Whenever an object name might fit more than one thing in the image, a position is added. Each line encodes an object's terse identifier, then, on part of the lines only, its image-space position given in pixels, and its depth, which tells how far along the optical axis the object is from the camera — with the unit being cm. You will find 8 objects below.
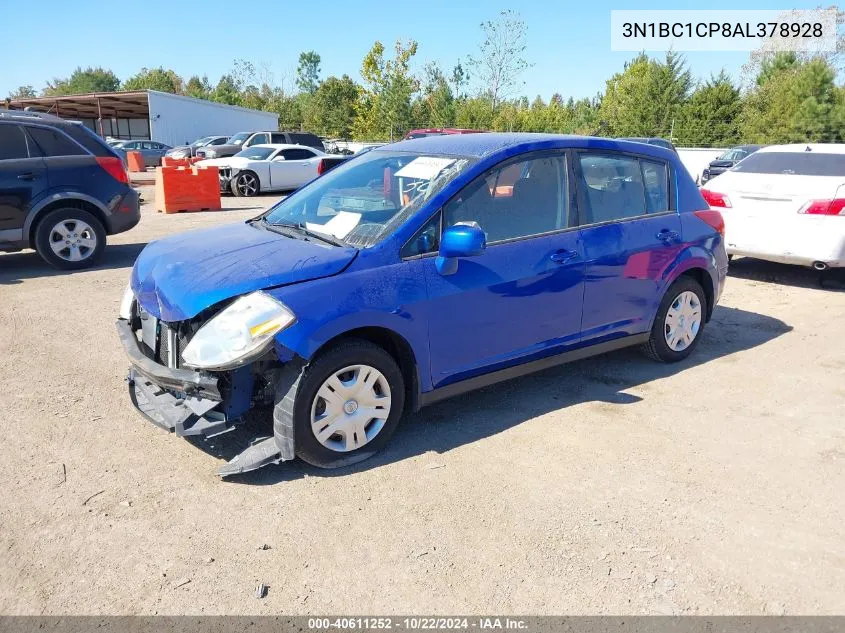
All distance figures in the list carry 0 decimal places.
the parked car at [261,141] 2369
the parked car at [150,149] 3425
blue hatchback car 346
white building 4006
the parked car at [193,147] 2772
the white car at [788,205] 754
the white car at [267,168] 1858
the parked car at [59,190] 814
